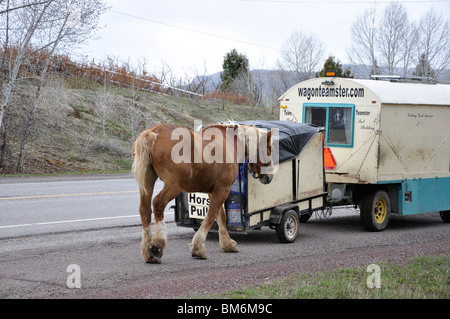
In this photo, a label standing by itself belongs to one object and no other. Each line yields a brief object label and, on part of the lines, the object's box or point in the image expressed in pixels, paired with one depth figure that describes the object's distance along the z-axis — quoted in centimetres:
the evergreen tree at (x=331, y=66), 4300
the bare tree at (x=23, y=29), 2117
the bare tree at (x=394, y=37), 5484
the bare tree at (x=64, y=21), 2142
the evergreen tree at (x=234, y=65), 4906
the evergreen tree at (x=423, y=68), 5398
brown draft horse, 816
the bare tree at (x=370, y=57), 5573
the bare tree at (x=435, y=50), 5434
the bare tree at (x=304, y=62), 5638
